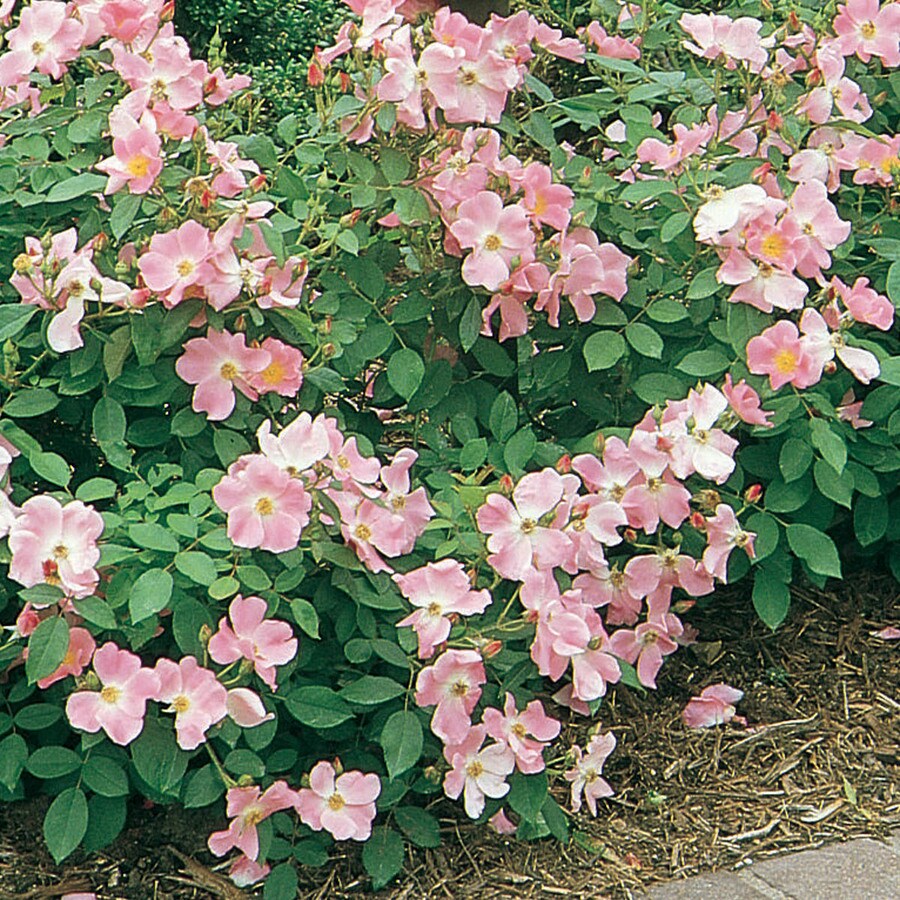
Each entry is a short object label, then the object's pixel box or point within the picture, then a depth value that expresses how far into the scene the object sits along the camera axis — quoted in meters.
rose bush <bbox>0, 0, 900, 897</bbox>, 2.32
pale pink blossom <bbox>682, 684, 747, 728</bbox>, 2.65
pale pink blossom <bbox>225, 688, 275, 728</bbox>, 2.29
